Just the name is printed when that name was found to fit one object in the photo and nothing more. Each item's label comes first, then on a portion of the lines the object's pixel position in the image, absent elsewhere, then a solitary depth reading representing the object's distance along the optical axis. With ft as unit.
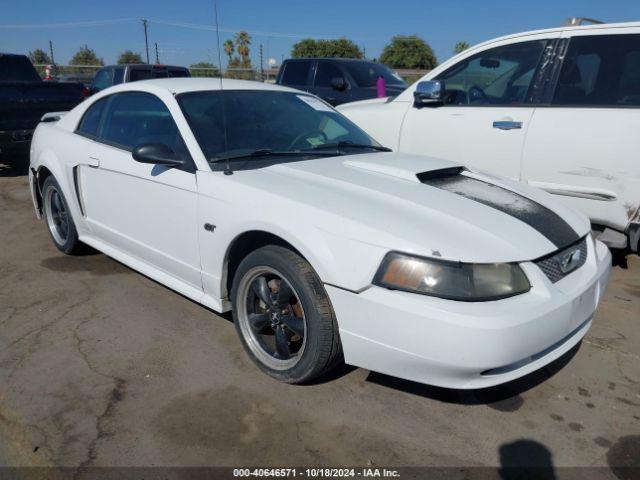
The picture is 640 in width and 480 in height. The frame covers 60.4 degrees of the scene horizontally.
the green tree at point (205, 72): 75.97
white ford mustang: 7.59
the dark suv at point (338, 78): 30.25
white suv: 12.94
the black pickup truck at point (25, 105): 26.61
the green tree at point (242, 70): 85.46
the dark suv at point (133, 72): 42.98
